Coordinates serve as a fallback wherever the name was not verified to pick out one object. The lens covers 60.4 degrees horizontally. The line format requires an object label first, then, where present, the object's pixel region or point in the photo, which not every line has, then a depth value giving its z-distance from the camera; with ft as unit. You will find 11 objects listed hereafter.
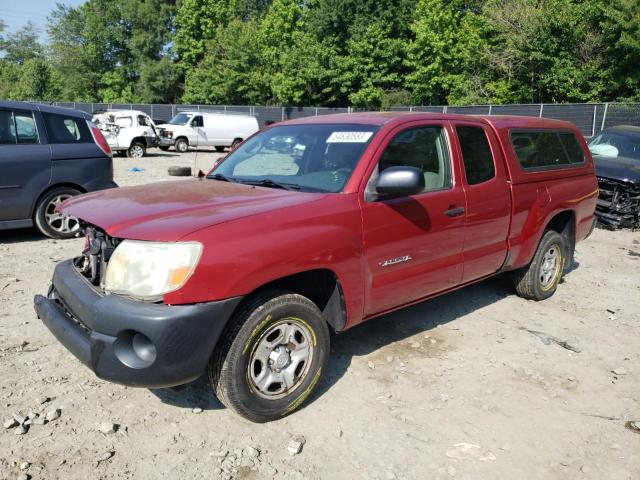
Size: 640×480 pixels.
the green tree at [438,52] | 118.32
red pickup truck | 9.33
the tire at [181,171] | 20.18
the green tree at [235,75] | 153.79
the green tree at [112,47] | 195.42
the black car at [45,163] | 22.43
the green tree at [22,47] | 286.46
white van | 79.25
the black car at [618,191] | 30.30
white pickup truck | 67.00
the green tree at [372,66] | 126.21
